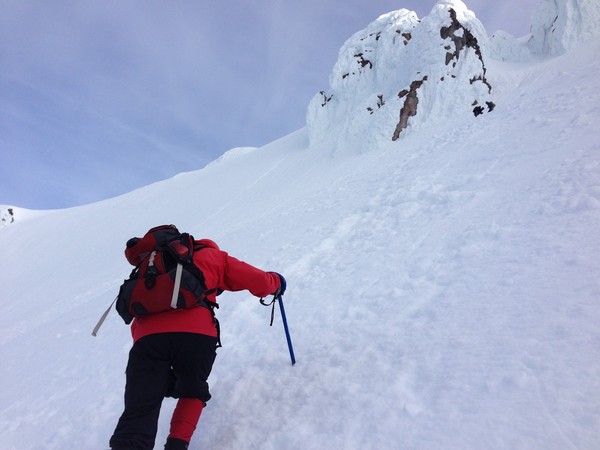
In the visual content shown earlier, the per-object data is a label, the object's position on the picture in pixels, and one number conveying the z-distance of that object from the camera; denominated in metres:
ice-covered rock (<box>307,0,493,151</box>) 19.88
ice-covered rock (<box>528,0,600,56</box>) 21.16
